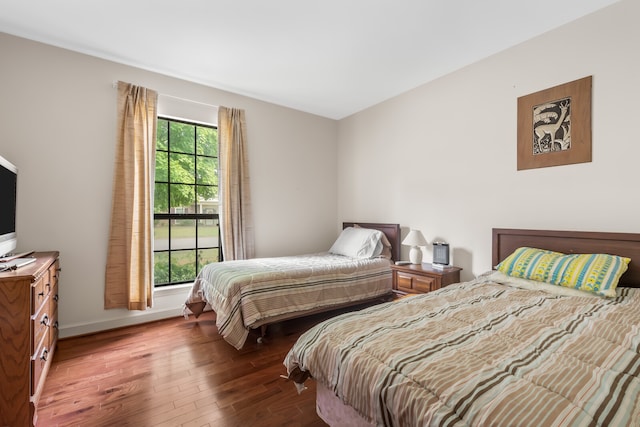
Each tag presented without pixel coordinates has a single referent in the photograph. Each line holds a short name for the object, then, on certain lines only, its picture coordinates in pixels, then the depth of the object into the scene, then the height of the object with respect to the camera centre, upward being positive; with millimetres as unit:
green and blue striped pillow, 1830 -406
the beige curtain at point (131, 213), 2930 -46
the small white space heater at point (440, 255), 2998 -474
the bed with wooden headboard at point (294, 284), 2449 -724
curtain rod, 3261 +1278
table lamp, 3123 -360
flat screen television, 1970 +23
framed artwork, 2250 +698
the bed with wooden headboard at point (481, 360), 810 -546
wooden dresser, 1525 -761
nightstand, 2748 -677
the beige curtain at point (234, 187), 3564 +270
